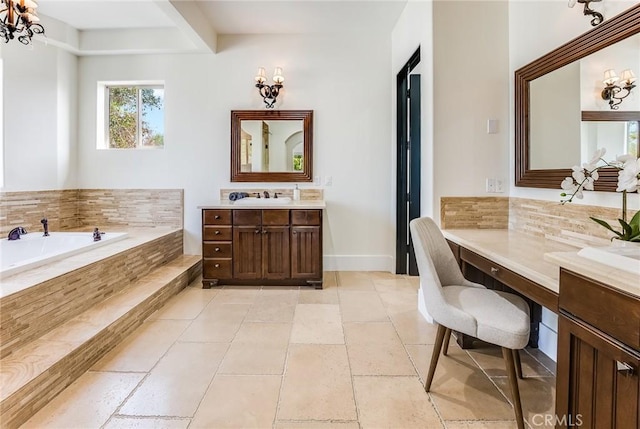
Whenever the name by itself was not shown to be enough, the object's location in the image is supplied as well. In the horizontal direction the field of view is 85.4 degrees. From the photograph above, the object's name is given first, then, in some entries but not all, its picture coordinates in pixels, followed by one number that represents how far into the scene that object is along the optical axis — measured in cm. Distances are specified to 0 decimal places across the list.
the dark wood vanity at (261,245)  371
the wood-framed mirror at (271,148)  427
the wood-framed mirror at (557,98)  174
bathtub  310
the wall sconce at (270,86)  411
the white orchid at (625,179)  125
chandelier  239
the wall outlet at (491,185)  273
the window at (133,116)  443
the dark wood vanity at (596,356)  100
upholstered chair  159
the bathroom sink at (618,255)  104
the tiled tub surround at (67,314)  173
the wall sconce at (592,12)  185
